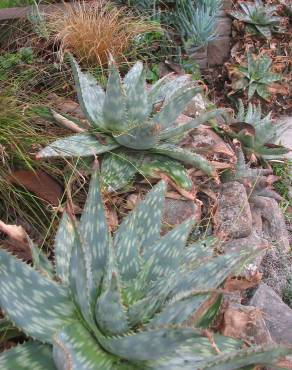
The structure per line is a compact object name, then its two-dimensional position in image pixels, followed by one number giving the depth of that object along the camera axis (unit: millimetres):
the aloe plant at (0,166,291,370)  1454
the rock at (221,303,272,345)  1930
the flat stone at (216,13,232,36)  5382
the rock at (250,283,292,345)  2373
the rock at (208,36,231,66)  5402
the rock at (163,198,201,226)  2658
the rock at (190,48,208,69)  4992
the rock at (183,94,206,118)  3498
